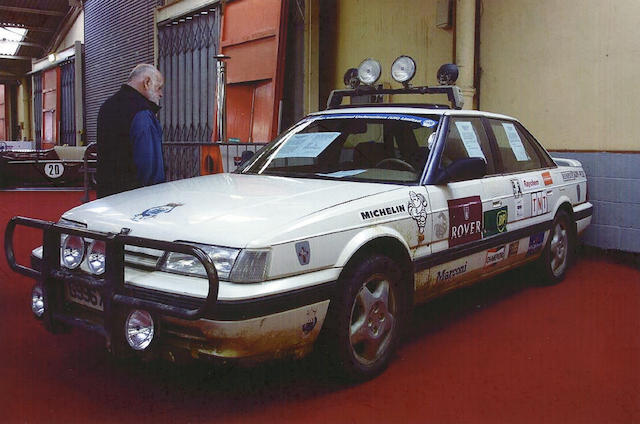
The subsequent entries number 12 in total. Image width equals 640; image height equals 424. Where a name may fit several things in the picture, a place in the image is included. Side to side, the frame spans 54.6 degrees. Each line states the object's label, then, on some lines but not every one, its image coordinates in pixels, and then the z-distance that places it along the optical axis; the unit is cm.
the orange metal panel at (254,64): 943
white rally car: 237
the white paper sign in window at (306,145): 362
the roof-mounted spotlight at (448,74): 558
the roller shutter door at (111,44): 1444
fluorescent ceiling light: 2188
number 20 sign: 1284
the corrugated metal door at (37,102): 2294
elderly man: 391
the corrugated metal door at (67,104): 1934
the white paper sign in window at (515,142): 434
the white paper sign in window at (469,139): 374
